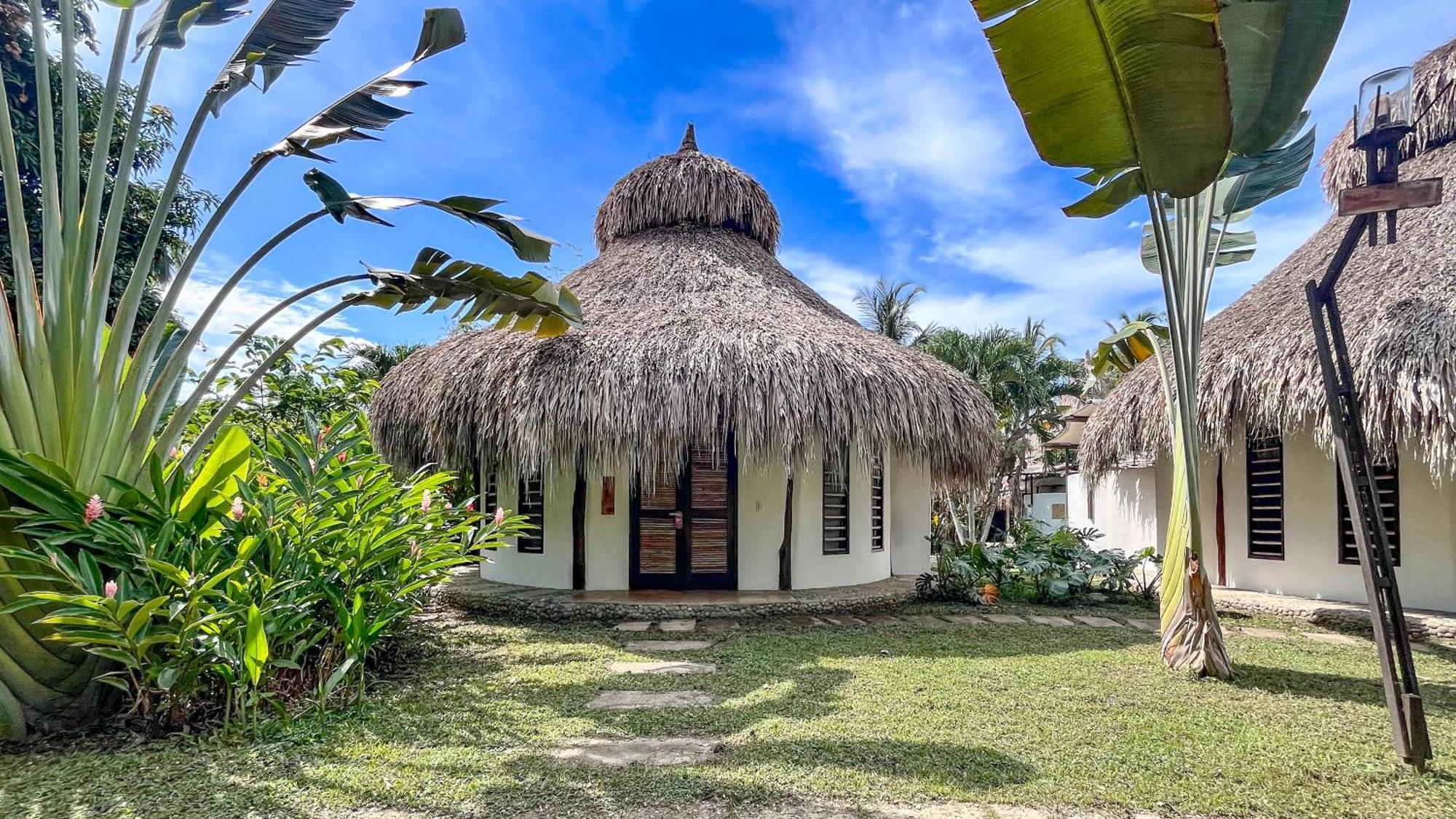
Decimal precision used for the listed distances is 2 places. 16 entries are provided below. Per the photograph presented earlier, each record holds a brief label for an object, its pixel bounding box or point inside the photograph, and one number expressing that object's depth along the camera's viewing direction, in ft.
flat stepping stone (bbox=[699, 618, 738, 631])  21.75
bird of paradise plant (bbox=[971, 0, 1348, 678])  8.57
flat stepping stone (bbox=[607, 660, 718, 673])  16.56
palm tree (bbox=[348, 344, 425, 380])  57.06
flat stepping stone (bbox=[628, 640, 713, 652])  19.03
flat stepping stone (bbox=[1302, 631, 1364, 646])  20.36
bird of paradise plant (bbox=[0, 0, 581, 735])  11.06
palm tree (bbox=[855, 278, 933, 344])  61.41
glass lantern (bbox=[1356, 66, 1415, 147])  11.51
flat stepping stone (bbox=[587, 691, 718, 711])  13.66
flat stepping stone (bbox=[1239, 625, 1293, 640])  20.88
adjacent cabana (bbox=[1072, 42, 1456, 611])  20.25
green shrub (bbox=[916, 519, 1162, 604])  27.07
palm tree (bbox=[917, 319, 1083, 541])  52.03
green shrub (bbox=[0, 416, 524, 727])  10.43
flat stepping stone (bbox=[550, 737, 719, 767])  10.78
